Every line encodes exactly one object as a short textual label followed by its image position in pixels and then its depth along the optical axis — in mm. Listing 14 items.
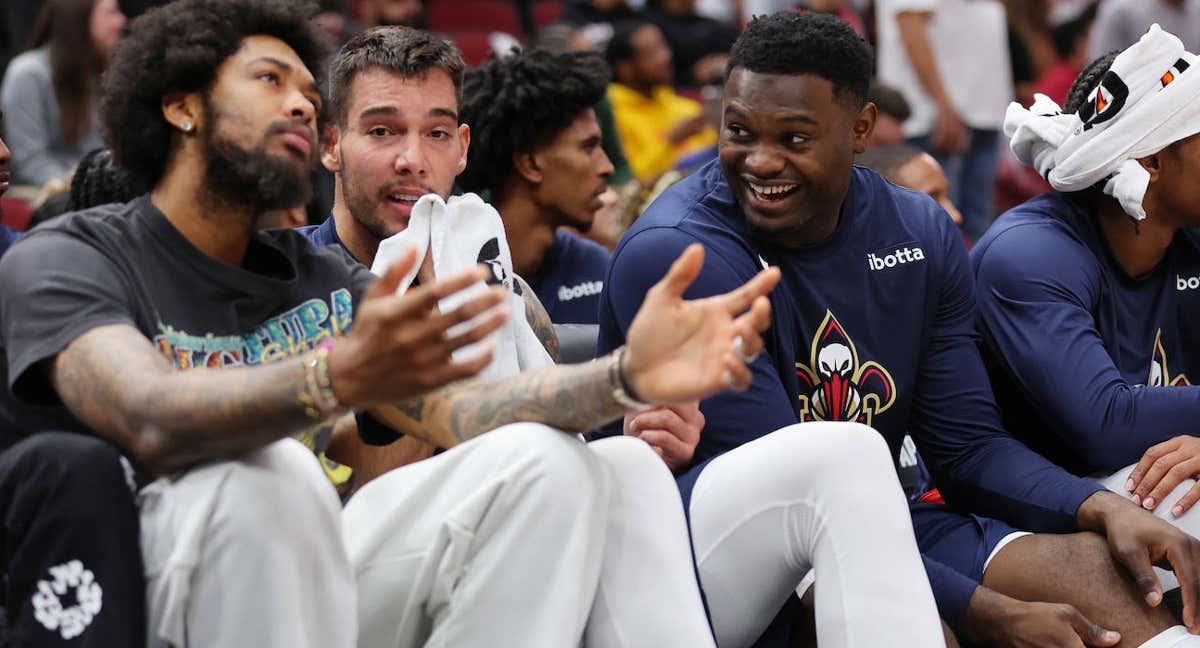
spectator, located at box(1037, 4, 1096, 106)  8609
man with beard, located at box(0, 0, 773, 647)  2162
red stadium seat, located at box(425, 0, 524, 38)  8844
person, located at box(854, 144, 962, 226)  4801
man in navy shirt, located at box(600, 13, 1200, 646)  2992
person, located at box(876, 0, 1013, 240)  7047
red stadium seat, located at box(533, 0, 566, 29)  9414
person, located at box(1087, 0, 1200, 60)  7641
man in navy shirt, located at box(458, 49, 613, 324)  4414
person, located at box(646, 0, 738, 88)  8781
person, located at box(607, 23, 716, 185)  7422
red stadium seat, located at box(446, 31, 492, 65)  8273
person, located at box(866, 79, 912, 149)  6402
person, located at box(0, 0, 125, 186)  6207
